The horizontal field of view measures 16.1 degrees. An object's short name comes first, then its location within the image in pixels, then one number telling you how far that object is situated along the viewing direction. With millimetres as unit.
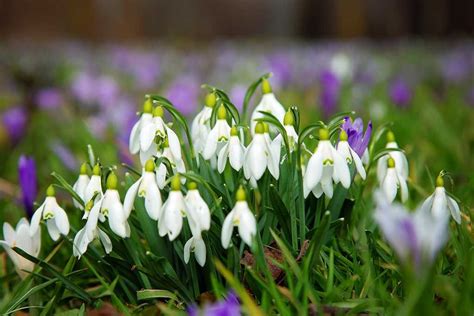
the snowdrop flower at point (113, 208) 831
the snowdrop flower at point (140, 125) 866
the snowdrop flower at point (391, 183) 869
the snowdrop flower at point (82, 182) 877
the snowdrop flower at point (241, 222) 811
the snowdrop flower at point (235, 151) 846
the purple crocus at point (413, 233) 746
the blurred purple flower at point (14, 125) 1324
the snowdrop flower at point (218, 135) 861
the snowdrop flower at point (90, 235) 834
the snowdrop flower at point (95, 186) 856
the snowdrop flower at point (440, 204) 840
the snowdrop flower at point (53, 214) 863
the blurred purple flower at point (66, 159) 1202
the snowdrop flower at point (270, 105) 905
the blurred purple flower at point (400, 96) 1623
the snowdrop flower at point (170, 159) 848
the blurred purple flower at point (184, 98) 1540
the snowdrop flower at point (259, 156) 835
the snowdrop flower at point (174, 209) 812
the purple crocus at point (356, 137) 880
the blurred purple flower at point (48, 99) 1885
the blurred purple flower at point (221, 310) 773
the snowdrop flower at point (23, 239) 901
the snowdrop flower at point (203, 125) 888
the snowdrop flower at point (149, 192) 827
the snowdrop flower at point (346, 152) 844
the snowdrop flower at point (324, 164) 831
